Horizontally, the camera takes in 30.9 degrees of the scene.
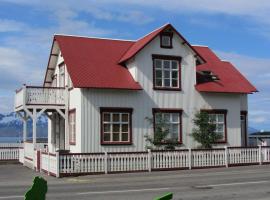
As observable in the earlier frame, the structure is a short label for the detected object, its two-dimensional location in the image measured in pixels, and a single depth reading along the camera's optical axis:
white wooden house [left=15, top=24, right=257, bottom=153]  25.53
